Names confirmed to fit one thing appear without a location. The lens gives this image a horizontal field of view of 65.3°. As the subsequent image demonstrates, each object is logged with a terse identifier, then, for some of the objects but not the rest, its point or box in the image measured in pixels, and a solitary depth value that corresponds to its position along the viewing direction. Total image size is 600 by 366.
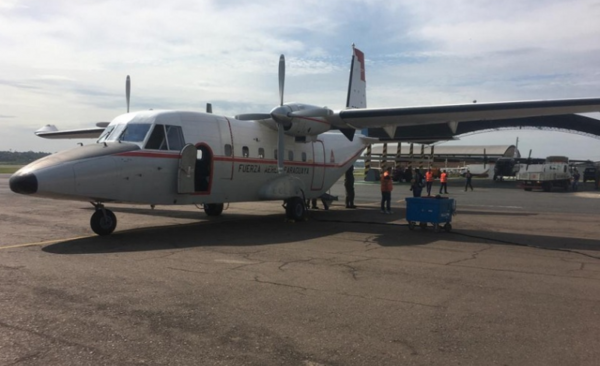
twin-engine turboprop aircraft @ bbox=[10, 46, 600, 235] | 10.20
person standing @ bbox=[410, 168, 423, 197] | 22.09
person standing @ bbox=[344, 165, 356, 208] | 20.92
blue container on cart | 12.77
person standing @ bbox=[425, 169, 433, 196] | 29.59
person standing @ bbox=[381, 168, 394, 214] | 17.55
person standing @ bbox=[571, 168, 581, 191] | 40.30
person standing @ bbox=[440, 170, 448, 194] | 29.36
